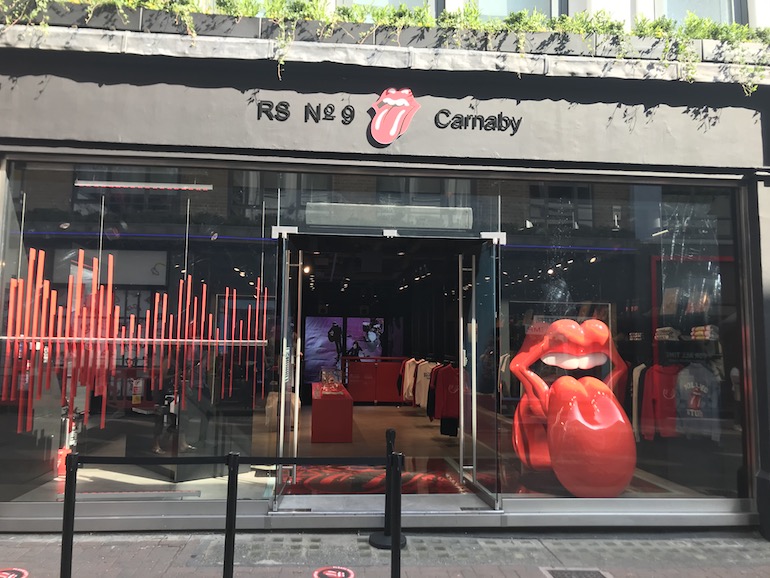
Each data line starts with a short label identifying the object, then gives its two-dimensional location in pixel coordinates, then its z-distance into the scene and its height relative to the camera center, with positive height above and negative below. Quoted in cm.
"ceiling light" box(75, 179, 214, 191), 592 +163
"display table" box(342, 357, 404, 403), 1605 -109
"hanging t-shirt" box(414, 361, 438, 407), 1255 -90
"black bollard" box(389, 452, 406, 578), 391 -120
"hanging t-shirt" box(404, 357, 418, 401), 1370 -90
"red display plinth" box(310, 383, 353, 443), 985 -134
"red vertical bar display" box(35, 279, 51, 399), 571 -8
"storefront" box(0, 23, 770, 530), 569 +81
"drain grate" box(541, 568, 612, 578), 470 -192
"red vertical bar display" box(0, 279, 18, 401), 563 -8
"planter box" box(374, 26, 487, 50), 577 +310
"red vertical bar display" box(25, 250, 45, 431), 570 -16
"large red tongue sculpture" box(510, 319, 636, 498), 609 -79
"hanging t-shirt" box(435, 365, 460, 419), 1034 -94
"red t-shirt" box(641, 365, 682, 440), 646 -64
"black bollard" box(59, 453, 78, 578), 379 -120
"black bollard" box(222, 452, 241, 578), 385 -119
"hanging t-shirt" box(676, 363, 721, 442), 635 -65
